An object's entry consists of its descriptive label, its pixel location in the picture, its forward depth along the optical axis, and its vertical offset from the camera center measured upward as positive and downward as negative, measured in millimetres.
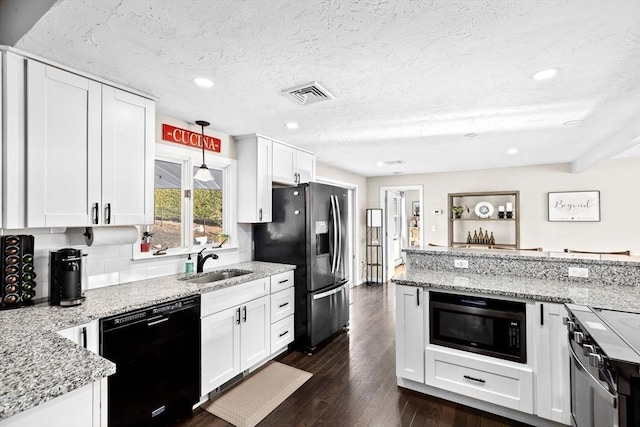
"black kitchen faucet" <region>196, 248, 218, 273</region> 2955 -422
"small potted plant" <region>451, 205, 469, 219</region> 6008 +102
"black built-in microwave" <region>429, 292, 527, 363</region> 2156 -804
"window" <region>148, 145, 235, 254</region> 2914 +145
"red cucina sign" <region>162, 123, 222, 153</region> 2881 +780
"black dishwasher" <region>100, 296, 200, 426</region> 1793 -929
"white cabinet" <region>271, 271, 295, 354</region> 3080 -968
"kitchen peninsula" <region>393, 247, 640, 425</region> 2045 -802
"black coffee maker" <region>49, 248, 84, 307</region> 1866 -370
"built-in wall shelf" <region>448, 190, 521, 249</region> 5637 -72
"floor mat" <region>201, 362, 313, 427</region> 2244 -1435
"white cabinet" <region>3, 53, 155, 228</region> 1739 +426
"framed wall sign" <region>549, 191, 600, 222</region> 5129 +147
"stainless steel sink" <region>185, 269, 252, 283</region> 2963 -580
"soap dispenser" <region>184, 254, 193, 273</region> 2922 -472
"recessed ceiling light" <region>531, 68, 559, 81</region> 1972 +918
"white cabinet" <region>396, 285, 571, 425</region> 2029 -1094
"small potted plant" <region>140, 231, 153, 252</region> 2666 -216
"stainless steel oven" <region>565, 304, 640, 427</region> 1278 -683
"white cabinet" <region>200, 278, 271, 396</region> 2379 -970
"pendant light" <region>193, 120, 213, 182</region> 2865 +385
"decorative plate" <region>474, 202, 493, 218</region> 5805 +114
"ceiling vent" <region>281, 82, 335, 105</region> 2219 +922
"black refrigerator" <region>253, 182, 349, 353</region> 3326 -376
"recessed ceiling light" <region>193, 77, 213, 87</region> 2123 +939
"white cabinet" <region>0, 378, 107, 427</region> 945 -630
